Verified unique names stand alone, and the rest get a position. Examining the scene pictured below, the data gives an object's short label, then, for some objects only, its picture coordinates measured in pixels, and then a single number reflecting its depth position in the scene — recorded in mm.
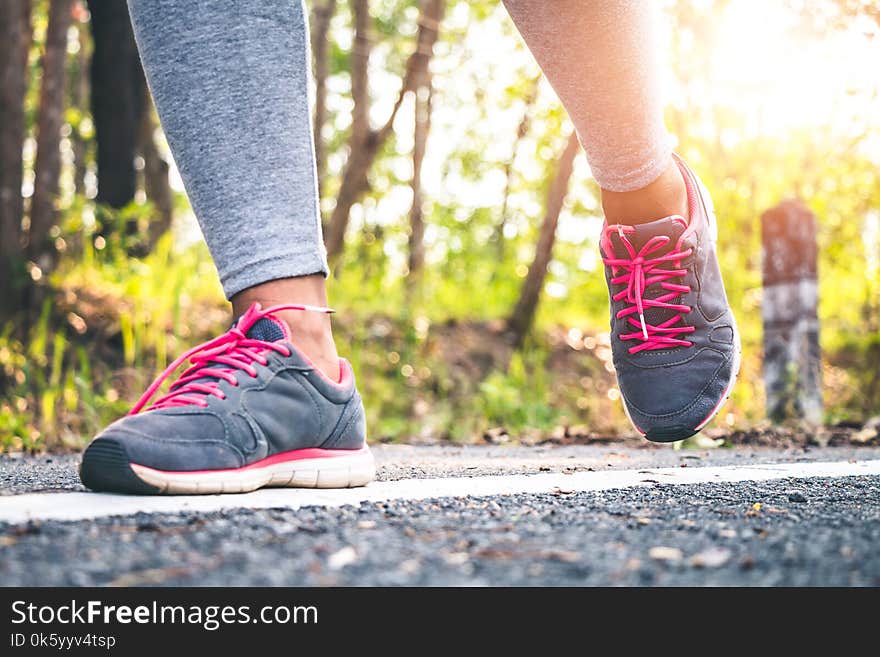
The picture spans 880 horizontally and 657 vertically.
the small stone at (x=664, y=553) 946
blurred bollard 4344
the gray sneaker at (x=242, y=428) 1325
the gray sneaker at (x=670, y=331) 1721
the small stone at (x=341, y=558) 898
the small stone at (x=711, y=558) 919
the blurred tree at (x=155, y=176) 7254
